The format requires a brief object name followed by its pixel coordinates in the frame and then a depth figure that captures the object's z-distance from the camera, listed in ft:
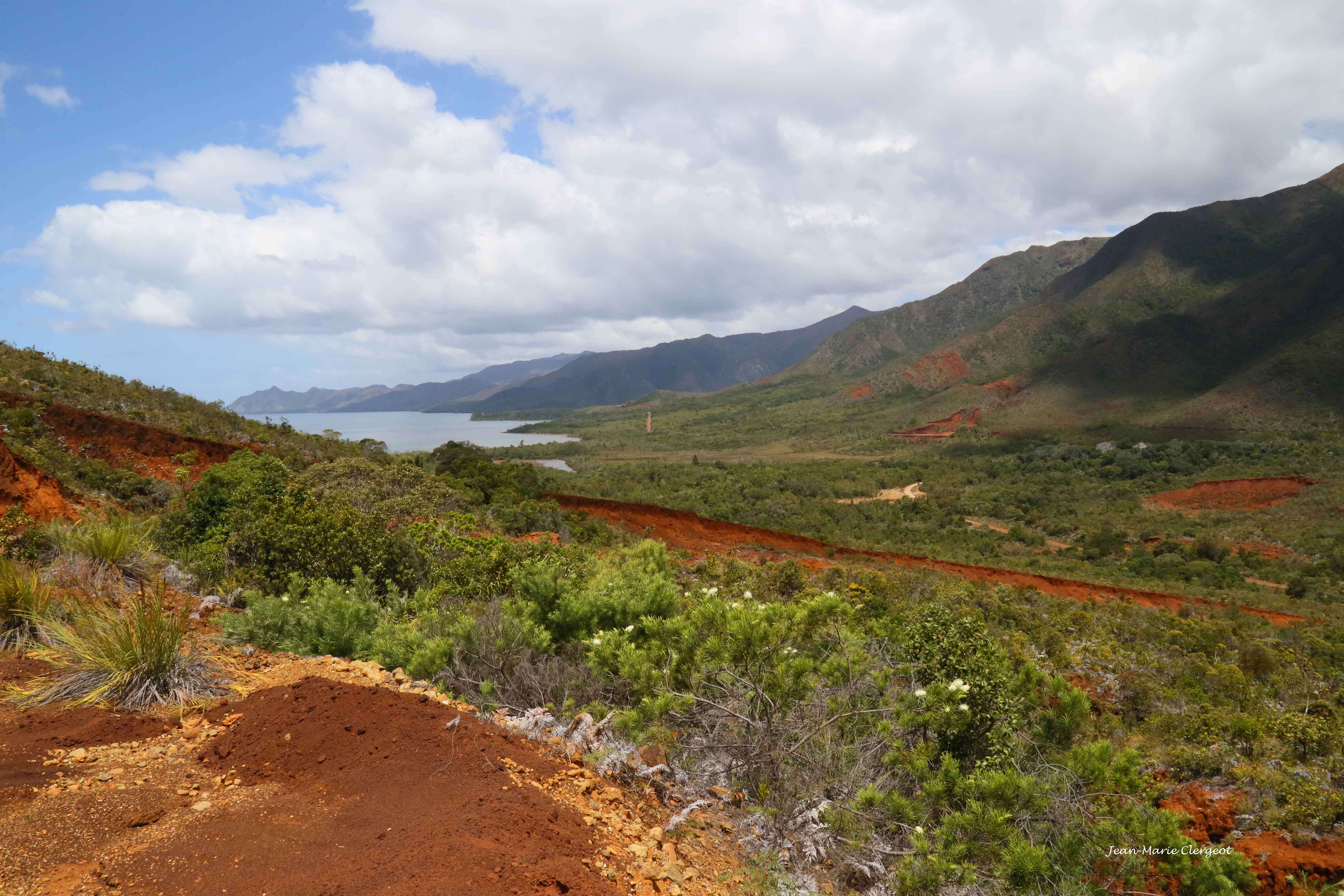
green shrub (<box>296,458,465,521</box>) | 40.45
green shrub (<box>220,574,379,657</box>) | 18.28
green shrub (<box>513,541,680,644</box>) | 18.67
